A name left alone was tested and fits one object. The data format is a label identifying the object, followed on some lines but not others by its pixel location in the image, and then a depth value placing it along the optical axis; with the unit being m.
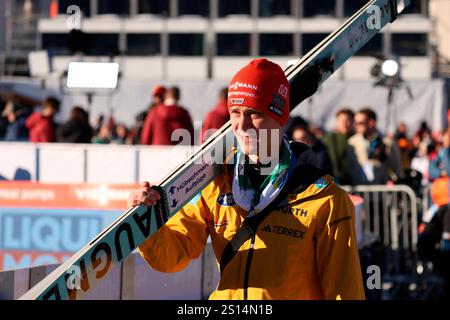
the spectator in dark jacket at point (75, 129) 14.57
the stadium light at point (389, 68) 13.98
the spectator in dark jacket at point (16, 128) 17.17
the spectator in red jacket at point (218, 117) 11.88
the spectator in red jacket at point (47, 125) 14.64
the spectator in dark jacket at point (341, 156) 12.67
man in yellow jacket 3.87
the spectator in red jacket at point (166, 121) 13.30
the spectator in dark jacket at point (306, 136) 10.54
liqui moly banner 10.77
